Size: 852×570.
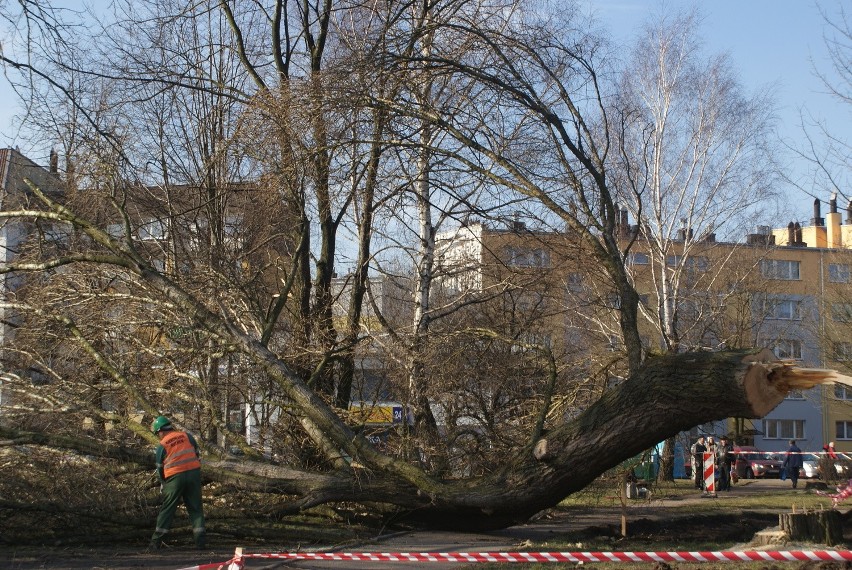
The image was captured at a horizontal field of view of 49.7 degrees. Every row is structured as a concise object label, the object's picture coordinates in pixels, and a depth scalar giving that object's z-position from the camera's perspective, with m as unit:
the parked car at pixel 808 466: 31.78
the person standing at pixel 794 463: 25.06
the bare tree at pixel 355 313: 8.27
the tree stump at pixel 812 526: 8.91
